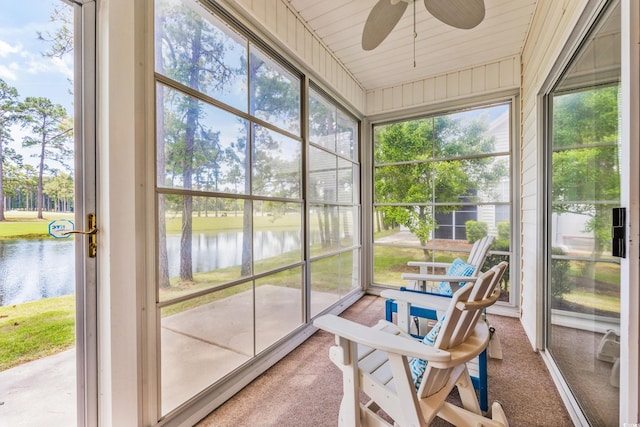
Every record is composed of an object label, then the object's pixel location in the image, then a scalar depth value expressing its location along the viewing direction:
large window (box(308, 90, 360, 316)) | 2.89
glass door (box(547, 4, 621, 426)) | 1.20
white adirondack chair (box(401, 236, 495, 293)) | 2.18
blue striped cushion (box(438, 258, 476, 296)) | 2.29
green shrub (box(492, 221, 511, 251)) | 3.18
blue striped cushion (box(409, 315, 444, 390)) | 1.21
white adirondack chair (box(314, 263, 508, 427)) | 1.05
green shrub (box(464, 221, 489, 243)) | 3.29
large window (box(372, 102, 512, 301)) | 3.23
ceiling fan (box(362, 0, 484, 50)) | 1.74
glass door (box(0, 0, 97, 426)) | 1.09
